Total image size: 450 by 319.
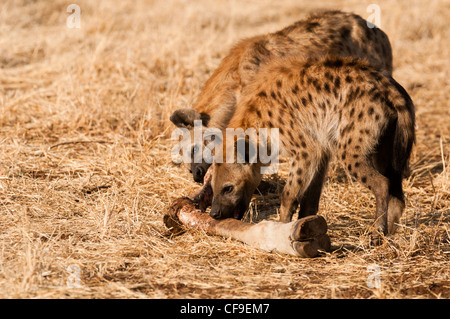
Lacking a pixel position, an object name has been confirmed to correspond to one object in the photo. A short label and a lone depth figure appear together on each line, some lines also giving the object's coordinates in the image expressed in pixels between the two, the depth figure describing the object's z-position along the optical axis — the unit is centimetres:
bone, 774
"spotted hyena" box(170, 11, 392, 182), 1140
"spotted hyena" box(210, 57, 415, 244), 864
